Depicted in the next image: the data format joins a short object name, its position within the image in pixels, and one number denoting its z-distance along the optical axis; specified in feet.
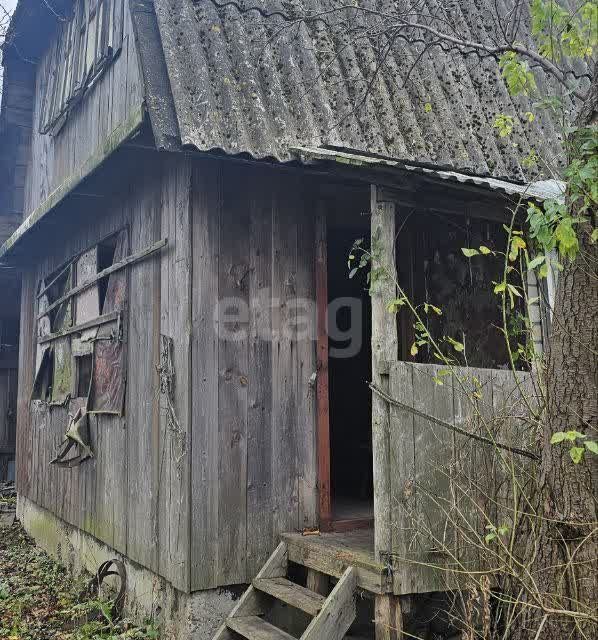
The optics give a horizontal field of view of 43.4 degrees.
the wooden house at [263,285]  15.92
